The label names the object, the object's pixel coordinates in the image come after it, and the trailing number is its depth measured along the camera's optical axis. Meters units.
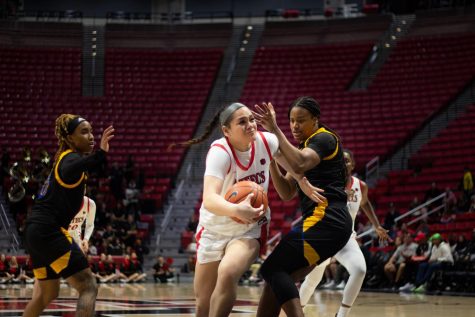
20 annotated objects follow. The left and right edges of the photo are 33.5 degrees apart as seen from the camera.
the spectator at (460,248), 15.62
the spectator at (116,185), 23.33
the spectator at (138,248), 22.08
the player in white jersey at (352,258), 7.61
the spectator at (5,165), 23.66
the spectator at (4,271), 19.72
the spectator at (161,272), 21.06
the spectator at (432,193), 20.41
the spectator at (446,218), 18.30
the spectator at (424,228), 17.81
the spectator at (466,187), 18.91
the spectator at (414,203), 20.45
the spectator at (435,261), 15.62
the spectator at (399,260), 16.62
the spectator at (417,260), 16.27
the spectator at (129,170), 24.22
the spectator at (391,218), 19.74
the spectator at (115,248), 21.62
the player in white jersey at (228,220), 5.26
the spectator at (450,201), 19.06
